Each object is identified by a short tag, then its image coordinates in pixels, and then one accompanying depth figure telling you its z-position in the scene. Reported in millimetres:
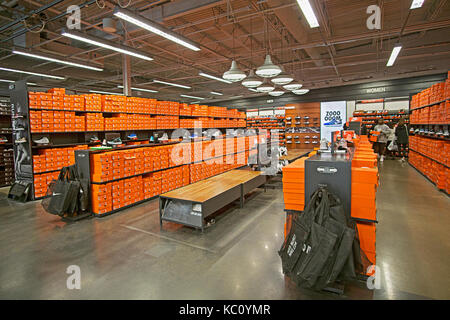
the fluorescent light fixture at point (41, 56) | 6785
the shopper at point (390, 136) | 12150
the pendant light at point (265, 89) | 8870
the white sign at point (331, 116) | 15250
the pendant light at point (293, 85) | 8352
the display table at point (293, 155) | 7711
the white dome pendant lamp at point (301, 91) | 9953
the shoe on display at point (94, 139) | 7155
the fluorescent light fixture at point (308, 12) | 3915
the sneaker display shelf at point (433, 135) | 5969
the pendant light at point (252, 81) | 6500
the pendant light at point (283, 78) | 6730
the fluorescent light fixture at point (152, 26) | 4398
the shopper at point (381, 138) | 11258
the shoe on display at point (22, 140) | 5848
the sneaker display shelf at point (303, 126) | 15484
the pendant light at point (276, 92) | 10359
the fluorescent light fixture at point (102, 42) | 5555
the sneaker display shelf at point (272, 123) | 16688
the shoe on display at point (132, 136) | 7715
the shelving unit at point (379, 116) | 12898
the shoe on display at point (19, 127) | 5873
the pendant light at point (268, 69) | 5516
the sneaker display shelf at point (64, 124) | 5855
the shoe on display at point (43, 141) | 6000
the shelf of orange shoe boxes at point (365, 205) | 2357
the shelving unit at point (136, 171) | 4699
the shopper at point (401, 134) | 10617
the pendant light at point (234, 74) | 6020
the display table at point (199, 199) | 3936
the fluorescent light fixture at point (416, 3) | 3927
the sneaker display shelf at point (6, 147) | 7270
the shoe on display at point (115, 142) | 6669
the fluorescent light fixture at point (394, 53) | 6221
